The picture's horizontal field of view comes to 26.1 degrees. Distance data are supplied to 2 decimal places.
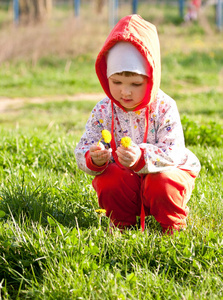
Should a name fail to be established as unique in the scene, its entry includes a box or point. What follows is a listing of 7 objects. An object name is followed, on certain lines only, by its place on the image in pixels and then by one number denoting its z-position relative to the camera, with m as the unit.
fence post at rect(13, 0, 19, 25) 14.34
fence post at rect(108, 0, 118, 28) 13.22
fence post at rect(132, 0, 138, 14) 14.97
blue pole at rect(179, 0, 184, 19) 19.17
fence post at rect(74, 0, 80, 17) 15.04
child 2.53
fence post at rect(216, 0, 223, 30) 16.37
